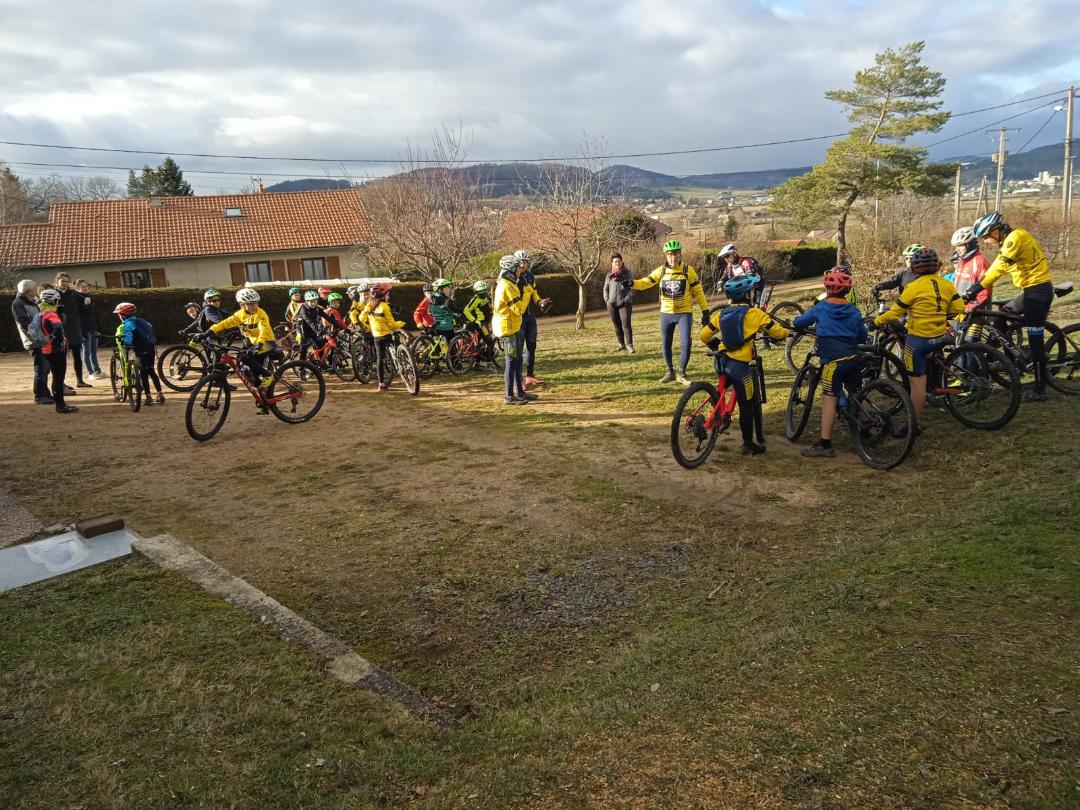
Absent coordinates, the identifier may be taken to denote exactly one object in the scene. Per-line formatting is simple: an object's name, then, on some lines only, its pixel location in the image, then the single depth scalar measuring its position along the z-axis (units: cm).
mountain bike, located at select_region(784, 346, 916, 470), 617
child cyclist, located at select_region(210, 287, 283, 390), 915
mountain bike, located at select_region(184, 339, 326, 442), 870
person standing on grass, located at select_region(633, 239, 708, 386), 950
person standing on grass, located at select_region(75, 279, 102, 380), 1301
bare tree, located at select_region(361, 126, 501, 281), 2450
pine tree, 3494
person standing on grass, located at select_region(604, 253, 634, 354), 1257
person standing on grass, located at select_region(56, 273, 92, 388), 1240
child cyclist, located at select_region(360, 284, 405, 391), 1123
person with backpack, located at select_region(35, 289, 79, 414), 1009
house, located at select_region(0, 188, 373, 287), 3344
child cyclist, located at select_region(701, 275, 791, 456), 657
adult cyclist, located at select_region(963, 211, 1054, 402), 687
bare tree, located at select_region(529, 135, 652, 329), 2348
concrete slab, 464
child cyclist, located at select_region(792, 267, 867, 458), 638
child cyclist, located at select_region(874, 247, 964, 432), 641
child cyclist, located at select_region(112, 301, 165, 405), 1040
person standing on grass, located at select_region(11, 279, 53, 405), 1098
